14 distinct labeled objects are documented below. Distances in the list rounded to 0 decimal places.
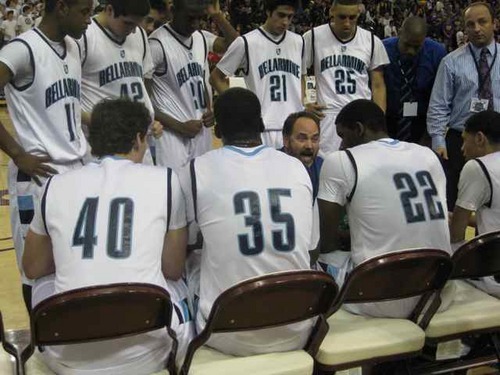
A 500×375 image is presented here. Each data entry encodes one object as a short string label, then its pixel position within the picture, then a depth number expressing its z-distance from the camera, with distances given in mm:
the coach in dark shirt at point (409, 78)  5289
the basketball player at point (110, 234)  2266
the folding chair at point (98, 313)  2039
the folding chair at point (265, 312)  2188
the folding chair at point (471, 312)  2723
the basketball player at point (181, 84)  4602
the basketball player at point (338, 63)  5090
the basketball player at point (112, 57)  3992
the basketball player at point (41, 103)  3287
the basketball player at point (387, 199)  2820
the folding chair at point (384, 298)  2475
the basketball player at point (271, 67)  4922
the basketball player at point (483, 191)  3088
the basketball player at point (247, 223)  2426
